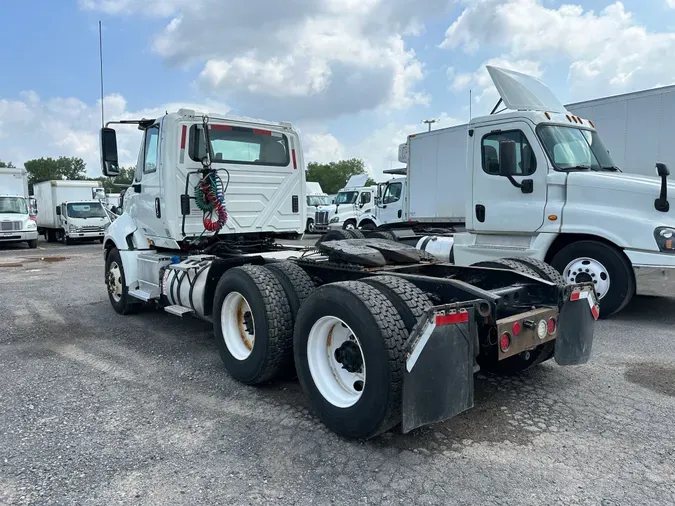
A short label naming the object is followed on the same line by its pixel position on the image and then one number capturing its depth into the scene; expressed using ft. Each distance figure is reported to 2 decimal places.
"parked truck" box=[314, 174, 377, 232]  77.05
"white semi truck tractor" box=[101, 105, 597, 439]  10.30
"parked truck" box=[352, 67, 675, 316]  21.04
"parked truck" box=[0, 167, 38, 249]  65.98
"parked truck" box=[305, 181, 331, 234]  81.71
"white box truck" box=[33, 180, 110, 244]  74.28
